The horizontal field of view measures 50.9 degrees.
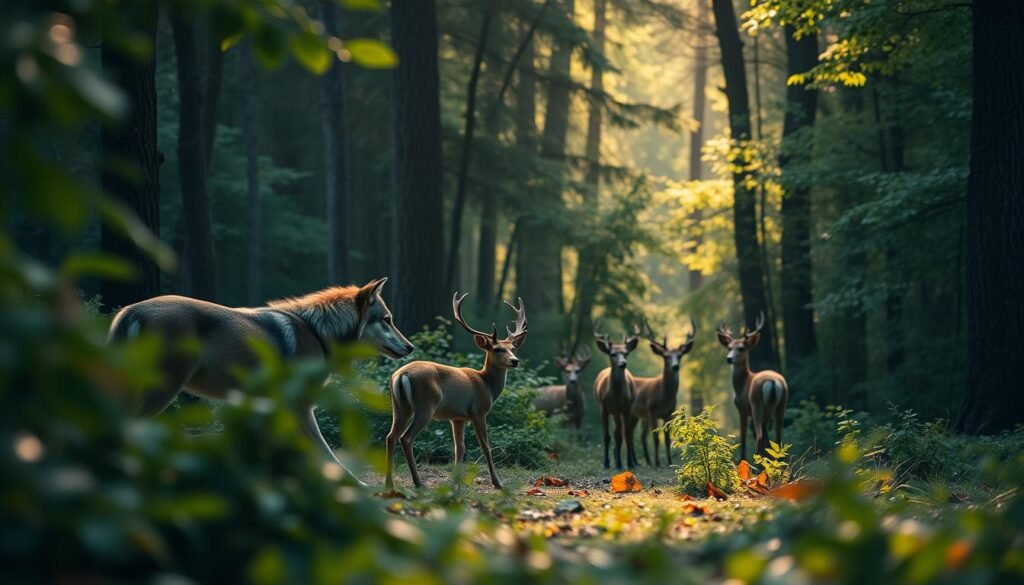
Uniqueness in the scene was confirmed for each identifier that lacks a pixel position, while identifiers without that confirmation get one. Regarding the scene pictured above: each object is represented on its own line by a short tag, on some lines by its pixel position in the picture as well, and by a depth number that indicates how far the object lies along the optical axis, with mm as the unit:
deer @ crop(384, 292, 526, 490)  10219
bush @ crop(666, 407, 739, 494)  9836
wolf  7891
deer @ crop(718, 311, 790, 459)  15180
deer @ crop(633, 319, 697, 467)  16844
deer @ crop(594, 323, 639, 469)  15945
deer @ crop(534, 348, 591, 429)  21109
